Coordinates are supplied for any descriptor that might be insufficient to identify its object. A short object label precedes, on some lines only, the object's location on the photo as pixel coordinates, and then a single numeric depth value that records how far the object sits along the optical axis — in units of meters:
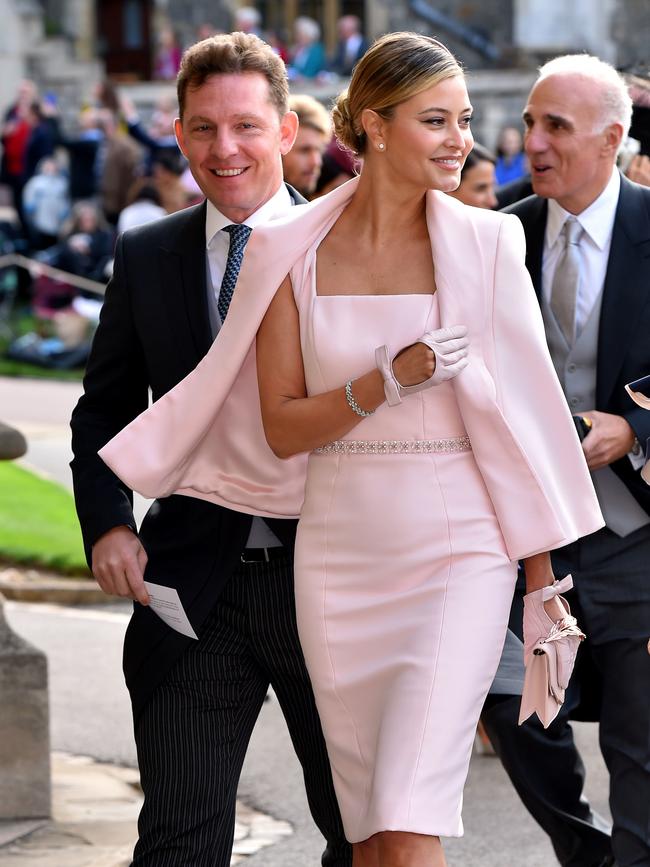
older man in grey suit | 8.84
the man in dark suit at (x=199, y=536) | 7.55
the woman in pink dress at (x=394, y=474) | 6.80
